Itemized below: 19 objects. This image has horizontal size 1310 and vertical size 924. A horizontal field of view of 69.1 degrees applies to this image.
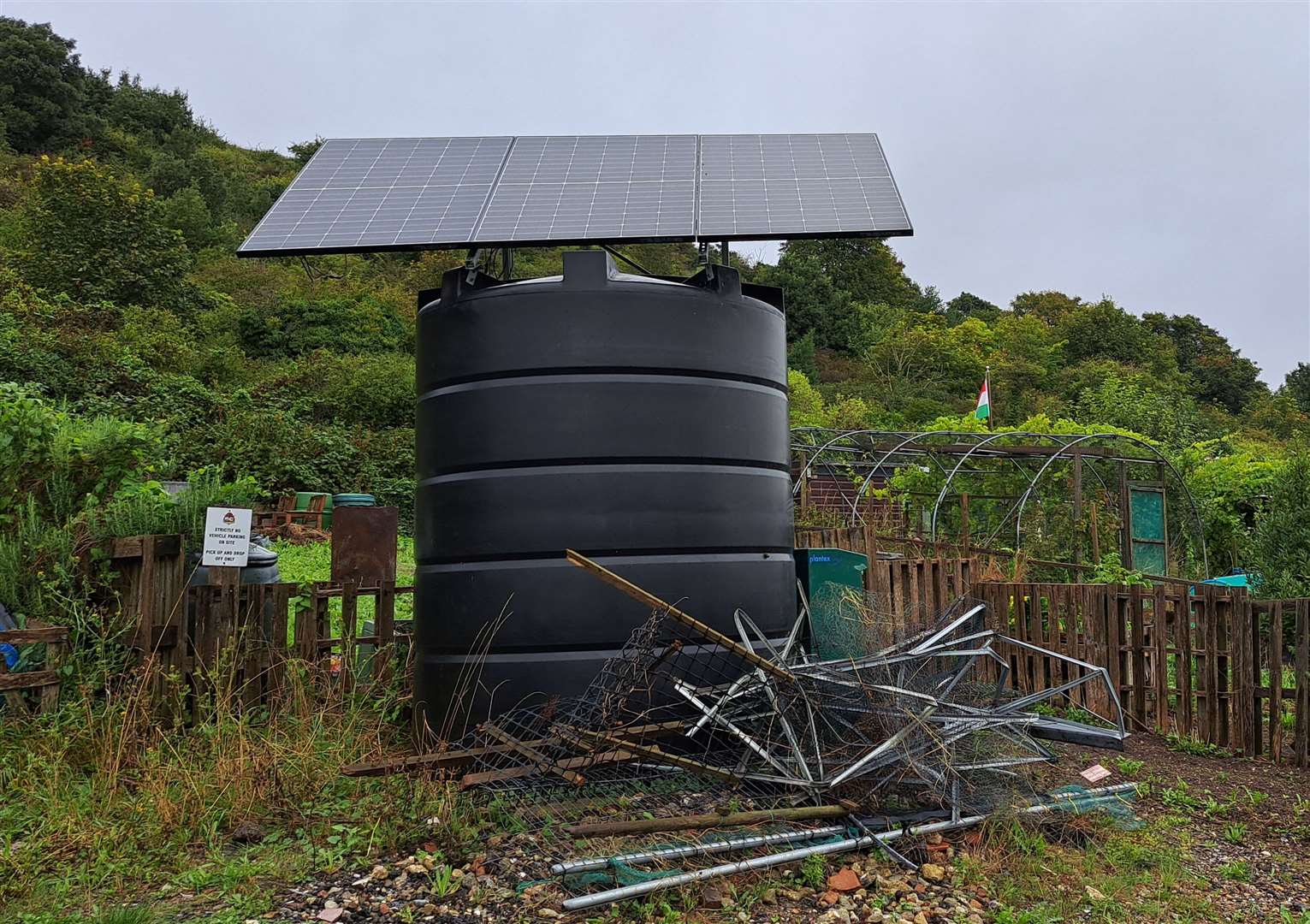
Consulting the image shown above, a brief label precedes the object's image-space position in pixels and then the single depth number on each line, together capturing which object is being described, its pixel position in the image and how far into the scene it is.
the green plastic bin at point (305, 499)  16.11
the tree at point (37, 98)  39.62
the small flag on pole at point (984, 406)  18.58
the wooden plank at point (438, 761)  3.84
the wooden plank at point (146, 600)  4.81
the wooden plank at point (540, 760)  3.67
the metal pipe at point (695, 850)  3.16
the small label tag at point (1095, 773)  4.45
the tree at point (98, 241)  22.92
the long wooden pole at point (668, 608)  3.45
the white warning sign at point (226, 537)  5.09
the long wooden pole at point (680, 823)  3.37
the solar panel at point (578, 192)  4.57
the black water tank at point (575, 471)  4.16
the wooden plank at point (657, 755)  3.48
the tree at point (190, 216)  30.12
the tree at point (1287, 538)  10.08
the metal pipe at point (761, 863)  3.05
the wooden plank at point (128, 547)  4.88
